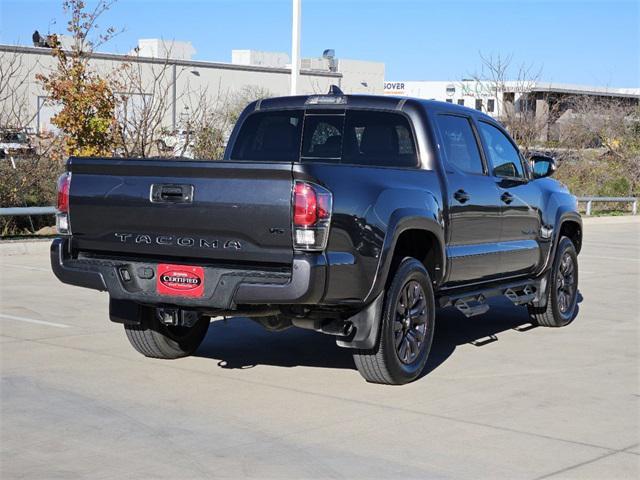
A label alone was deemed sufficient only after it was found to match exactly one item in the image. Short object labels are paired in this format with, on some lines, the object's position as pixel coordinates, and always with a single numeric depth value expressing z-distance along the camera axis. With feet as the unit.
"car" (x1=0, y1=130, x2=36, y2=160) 61.21
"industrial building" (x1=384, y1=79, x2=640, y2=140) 108.99
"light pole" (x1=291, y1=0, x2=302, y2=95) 63.46
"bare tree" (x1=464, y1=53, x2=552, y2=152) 101.55
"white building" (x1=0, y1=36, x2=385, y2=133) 176.06
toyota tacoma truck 22.93
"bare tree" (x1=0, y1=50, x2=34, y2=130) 63.68
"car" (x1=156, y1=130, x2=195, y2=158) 69.15
